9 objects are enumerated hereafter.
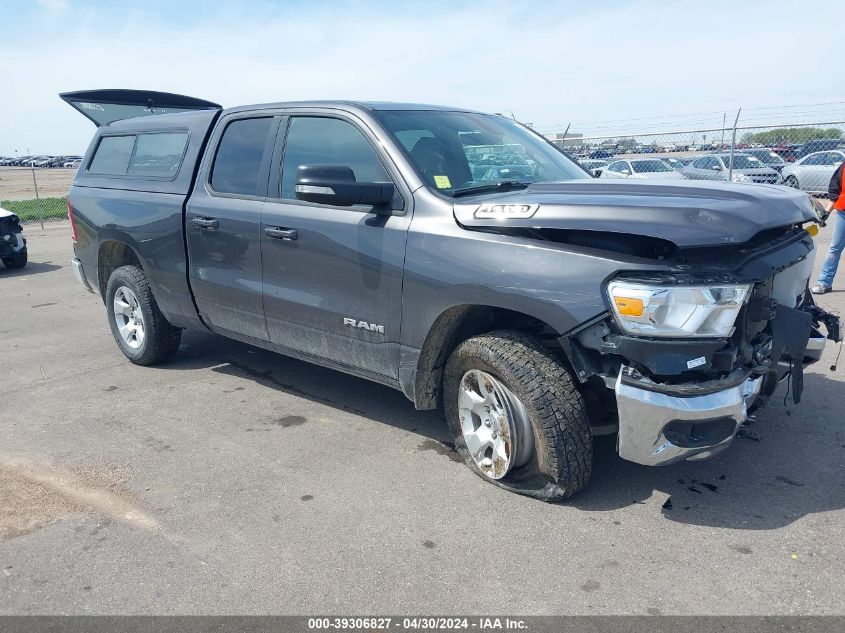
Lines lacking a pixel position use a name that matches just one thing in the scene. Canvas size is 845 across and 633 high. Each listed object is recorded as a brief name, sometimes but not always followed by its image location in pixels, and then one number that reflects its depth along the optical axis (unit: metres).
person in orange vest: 7.62
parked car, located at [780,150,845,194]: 16.14
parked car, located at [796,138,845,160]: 13.87
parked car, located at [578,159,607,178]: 16.03
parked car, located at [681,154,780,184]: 13.50
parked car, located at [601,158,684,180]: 16.05
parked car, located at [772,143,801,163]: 13.59
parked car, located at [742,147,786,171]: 14.05
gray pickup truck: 3.00
